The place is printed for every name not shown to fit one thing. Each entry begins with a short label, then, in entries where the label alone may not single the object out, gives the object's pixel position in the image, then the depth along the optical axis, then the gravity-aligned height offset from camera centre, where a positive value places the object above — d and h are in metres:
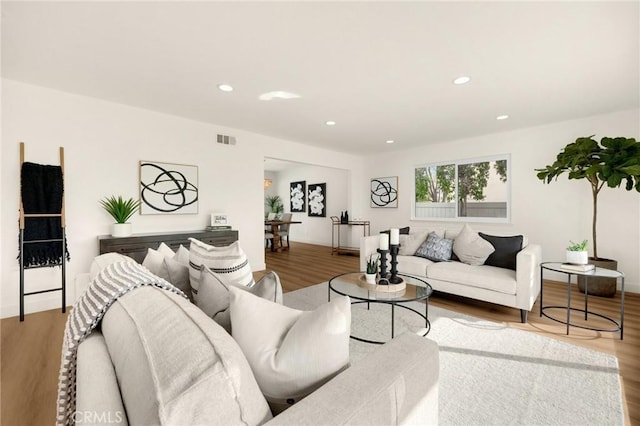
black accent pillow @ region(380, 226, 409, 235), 4.32 -0.35
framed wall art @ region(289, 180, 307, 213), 9.06 +0.40
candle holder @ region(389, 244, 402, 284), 2.55 -0.51
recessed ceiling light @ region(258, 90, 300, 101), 3.24 +1.30
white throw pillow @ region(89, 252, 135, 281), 1.72 -0.34
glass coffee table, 2.20 -0.70
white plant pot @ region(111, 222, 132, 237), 3.43 -0.27
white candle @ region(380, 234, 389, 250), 2.53 -0.30
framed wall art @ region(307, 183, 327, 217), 8.45 +0.27
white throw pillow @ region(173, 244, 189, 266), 1.93 -0.33
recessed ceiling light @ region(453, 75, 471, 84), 2.84 +1.30
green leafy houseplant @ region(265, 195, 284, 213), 9.77 +0.13
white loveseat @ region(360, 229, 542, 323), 2.81 -0.76
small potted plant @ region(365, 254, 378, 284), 2.53 -0.59
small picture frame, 4.38 -0.18
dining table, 7.11 -0.62
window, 5.09 +0.35
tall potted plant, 3.25 +0.53
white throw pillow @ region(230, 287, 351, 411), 0.77 -0.38
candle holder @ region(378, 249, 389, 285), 2.53 -0.52
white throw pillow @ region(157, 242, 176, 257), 2.14 -0.33
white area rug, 1.59 -1.13
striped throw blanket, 0.93 -0.37
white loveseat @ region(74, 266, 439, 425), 0.54 -0.40
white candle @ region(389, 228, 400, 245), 2.58 -0.25
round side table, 2.52 -1.04
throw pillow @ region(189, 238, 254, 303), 1.53 -0.31
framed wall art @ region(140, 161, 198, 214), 3.83 +0.27
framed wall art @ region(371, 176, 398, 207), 6.56 +0.39
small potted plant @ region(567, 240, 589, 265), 2.74 -0.45
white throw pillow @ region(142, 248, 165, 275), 1.75 -0.34
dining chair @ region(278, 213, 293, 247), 7.57 -0.55
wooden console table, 3.28 -0.42
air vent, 4.54 +1.10
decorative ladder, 2.82 -0.38
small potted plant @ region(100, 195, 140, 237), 3.44 -0.07
